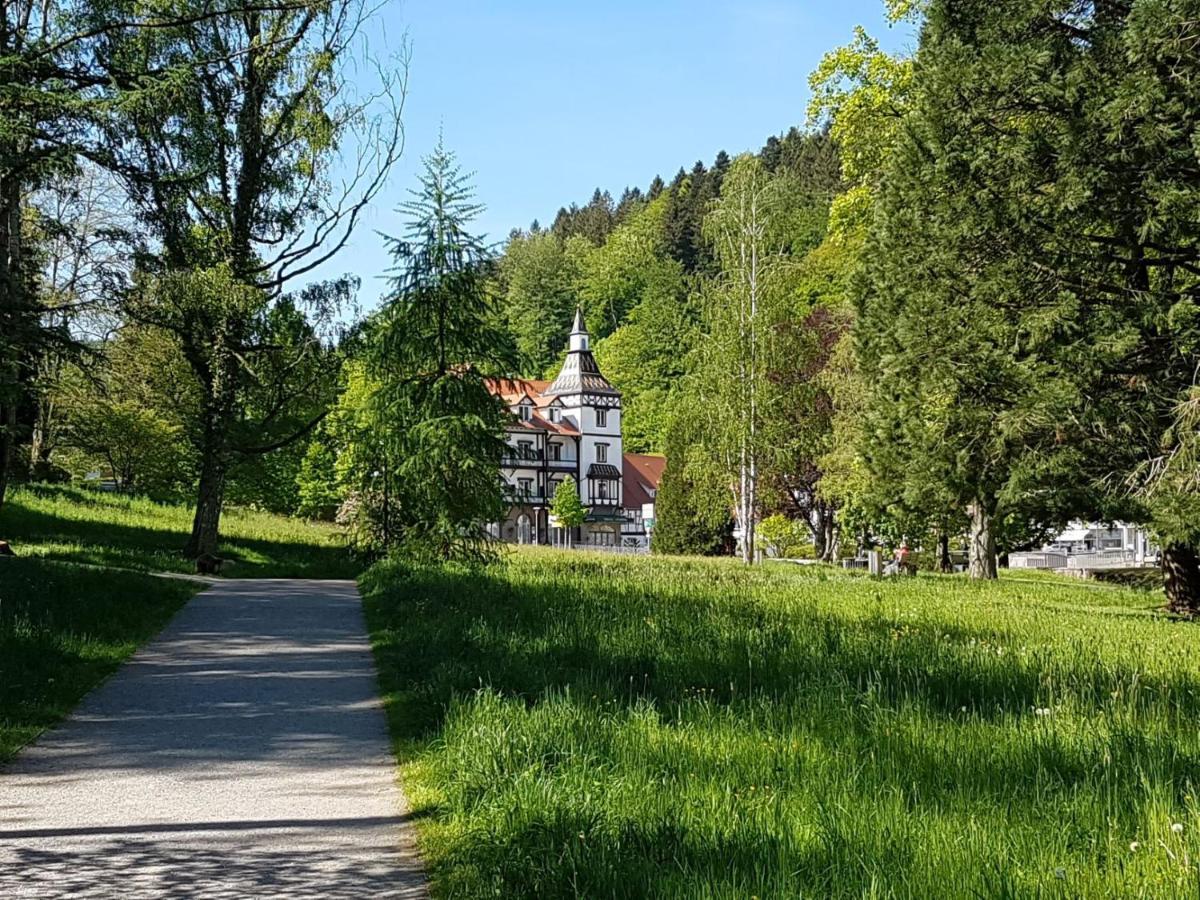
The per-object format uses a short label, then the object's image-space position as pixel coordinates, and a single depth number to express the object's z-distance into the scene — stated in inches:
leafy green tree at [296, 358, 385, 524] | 904.3
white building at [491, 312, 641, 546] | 3142.2
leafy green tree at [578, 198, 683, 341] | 3946.9
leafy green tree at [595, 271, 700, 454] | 3344.0
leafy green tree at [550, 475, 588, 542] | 2950.3
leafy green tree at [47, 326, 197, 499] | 1294.3
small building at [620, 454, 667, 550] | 3228.3
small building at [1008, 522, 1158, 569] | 2291.0
